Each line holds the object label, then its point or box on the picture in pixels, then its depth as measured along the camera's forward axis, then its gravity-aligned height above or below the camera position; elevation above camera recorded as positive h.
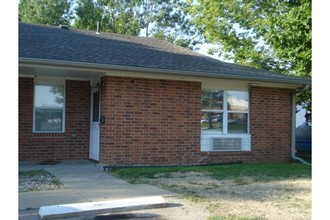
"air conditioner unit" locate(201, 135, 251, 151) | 11.73 -0.84
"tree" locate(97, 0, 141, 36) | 36.03 +9.11
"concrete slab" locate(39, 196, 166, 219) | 5.56 -1.38
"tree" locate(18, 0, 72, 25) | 34.53 +9.17
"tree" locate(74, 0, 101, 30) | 34.84 +8.83
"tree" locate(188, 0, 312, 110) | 18.80 +4.87
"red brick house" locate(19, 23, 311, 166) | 10.35 +0.26
